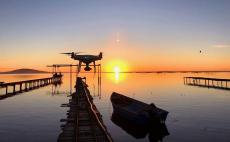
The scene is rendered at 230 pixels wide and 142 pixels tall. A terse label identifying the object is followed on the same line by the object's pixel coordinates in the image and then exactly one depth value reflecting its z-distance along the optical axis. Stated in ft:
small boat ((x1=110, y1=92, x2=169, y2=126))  56.82
